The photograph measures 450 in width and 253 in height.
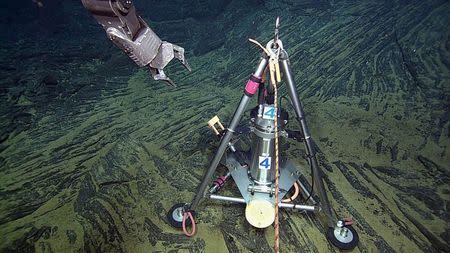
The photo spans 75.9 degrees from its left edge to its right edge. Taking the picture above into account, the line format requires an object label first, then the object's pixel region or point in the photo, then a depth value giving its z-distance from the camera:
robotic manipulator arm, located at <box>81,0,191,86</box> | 1.19
